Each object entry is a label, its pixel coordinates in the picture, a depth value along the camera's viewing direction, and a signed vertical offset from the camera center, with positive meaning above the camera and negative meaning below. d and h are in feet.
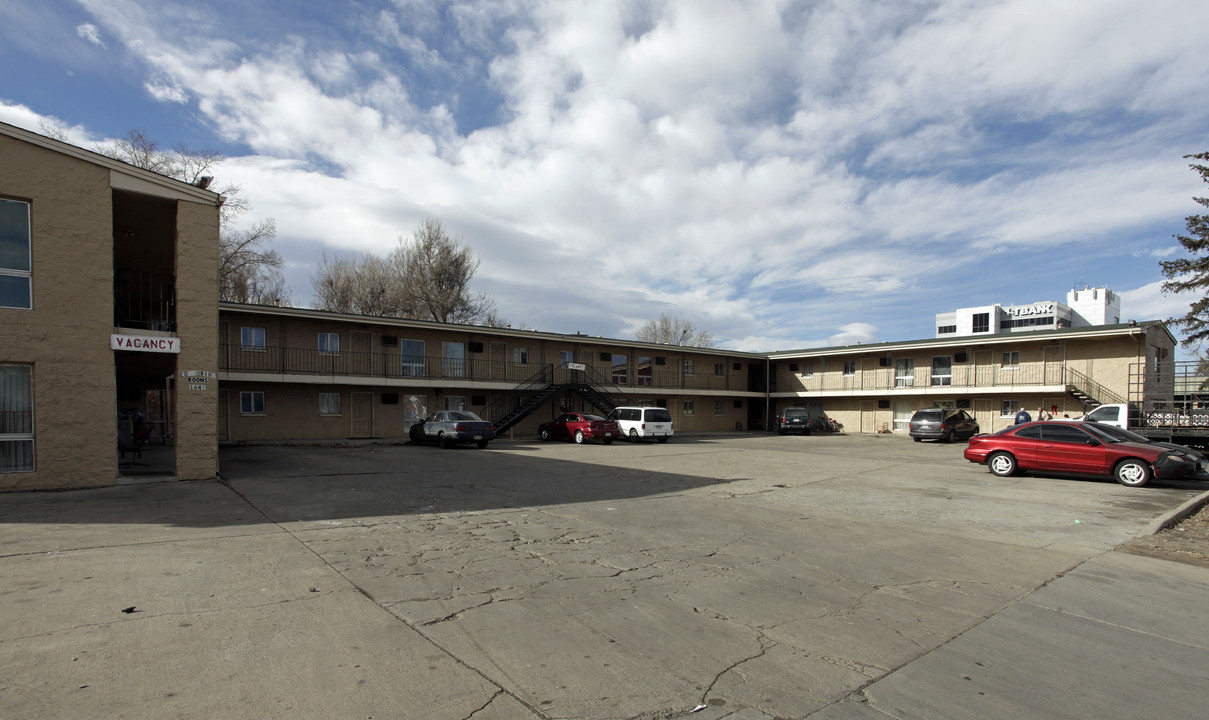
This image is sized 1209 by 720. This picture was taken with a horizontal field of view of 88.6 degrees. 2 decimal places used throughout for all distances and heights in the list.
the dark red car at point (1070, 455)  43.83 -7.77
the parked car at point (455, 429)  73.05 -9.05
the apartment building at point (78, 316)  36.01 +2.34
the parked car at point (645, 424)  89.30 -10.21
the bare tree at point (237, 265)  94.32 +15.52
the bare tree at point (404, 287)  129.29 +13.95
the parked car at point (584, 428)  85.20 -10.48
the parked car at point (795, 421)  117.91 -12.98
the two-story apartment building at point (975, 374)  92.38 -3.73
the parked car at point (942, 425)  96.53 -11.46
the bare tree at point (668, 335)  202.69 +6.08
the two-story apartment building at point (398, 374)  78.43 -3.03
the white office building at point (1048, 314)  289.53 +18.56
